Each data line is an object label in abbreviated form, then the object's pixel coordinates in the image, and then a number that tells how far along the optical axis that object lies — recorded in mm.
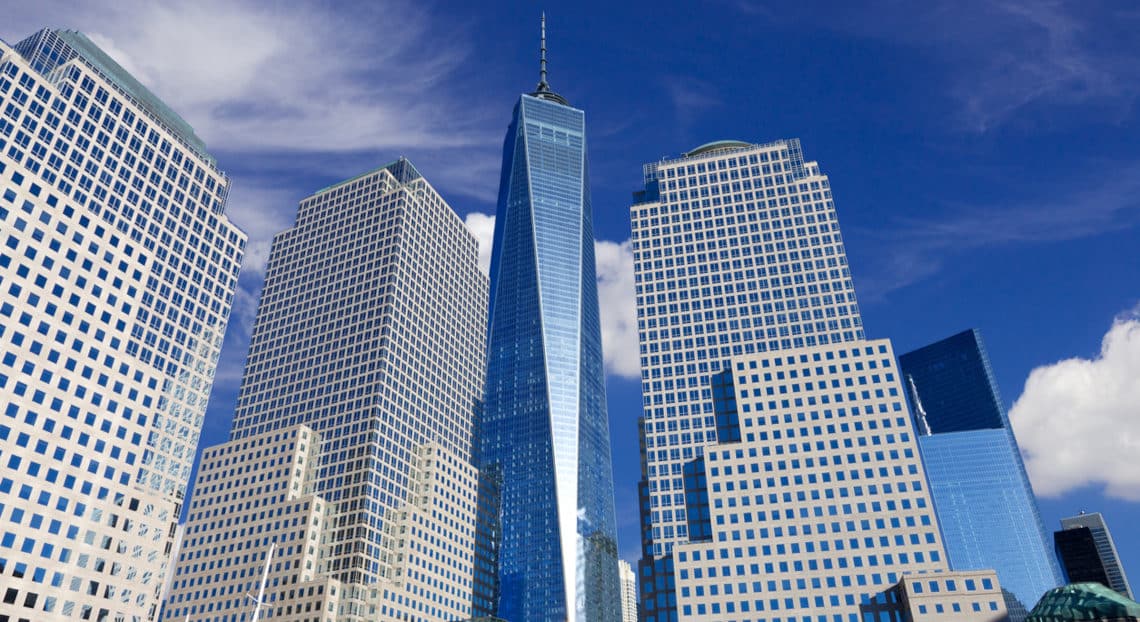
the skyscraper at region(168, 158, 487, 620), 167500
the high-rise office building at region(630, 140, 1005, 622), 123000
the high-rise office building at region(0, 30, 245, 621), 105312
